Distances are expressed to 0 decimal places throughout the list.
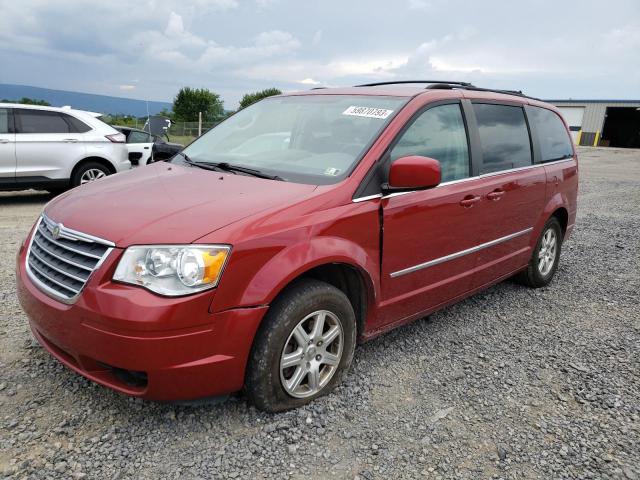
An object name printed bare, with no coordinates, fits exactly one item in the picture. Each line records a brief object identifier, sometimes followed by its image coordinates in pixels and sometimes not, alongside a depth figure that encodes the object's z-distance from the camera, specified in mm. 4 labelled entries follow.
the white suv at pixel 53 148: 7898
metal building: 42375
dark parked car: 10289
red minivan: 2203
